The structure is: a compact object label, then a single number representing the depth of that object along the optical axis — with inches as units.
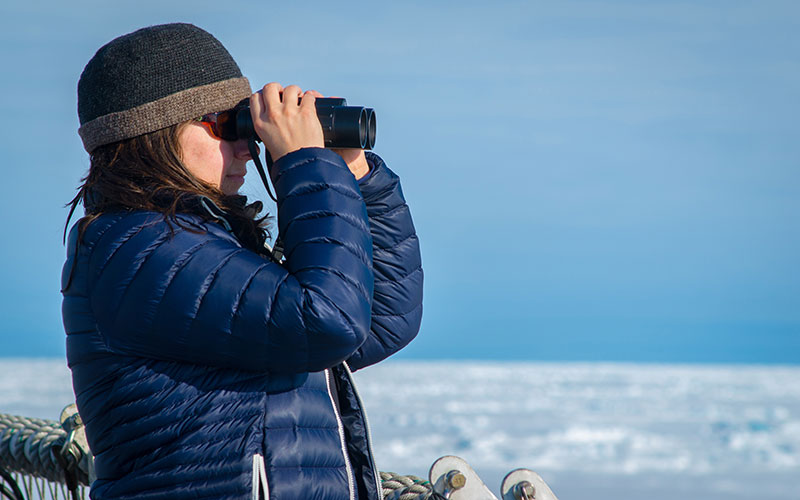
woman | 238.0
